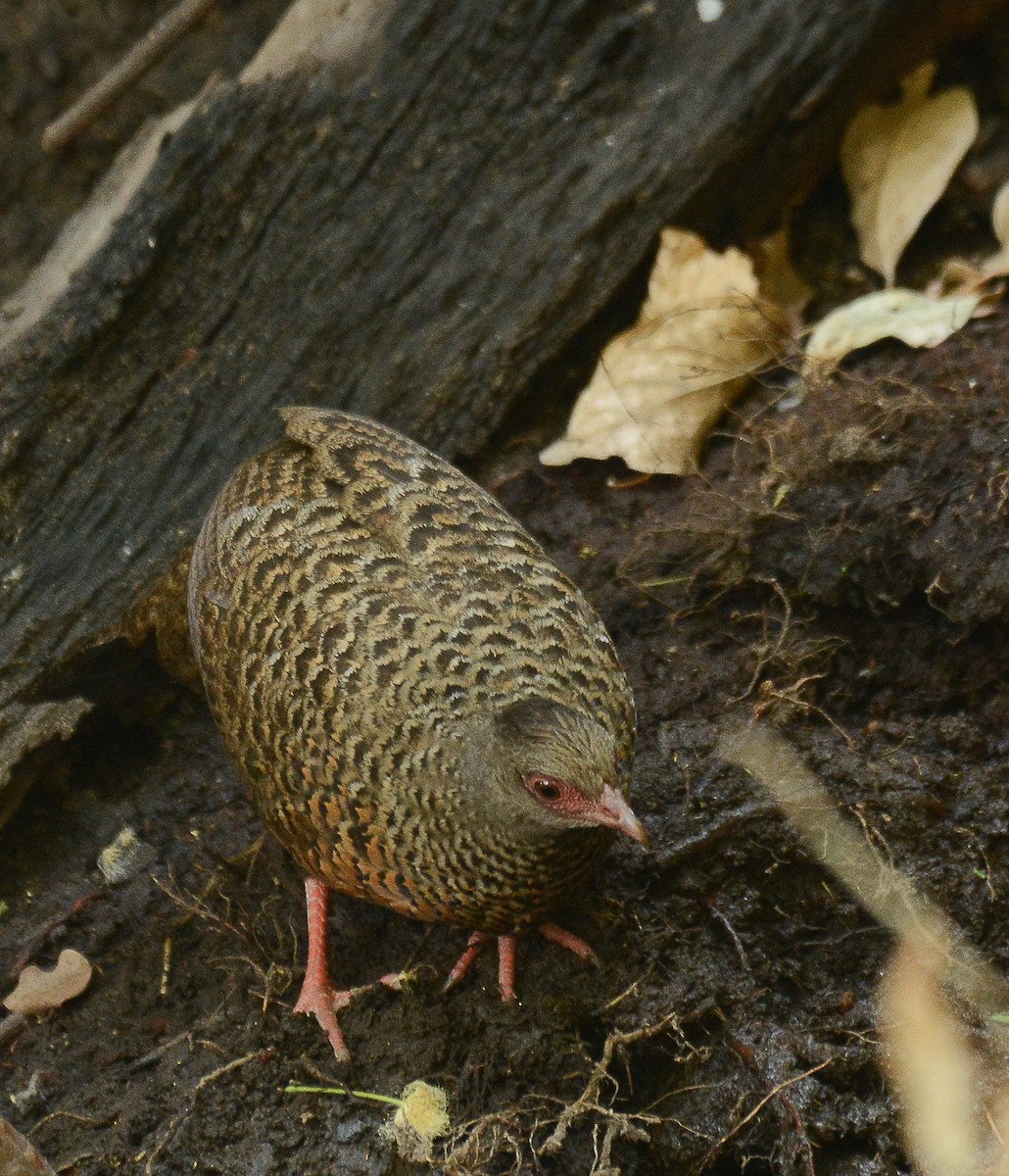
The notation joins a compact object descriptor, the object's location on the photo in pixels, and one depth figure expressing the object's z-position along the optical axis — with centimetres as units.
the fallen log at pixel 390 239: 871
